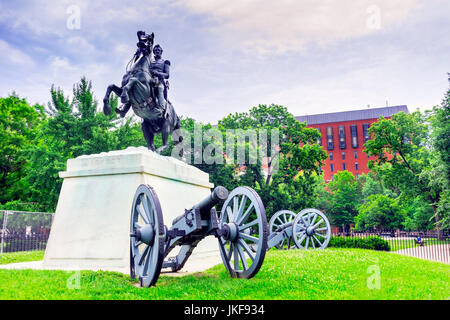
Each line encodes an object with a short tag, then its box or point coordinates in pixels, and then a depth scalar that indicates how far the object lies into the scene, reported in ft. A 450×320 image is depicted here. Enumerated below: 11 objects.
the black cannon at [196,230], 18.65
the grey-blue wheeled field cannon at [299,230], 40.45
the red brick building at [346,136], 239.91
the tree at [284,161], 85.35
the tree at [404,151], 87.45
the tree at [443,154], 57.98
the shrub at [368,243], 57.88
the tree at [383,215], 131.54
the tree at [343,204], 163.13
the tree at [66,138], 68.49
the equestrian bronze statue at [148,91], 34.14
